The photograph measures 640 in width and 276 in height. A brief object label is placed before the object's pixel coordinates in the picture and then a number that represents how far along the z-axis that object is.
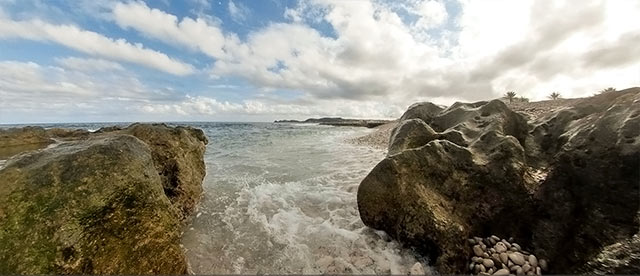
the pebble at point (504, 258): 5.07
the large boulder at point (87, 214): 4.06
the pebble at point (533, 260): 4.94
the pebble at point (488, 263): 5.06
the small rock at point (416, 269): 5.09
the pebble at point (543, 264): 4.91
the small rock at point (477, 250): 5.32
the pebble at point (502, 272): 4.67
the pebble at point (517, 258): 4.98
